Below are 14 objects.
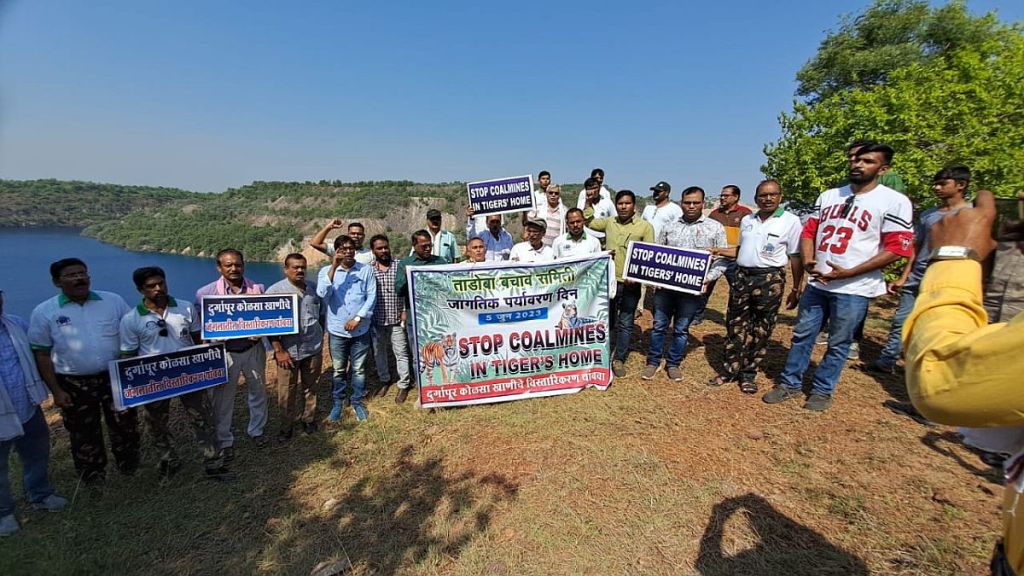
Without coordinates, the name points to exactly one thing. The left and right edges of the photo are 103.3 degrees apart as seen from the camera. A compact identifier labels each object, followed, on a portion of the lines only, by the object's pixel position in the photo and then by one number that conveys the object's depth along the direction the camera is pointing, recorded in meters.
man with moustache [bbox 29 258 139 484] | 3.57
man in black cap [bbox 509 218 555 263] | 5.50
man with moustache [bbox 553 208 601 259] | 5.42
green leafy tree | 8.05
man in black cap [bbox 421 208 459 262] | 6.84
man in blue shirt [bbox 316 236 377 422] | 4.73
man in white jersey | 3.86
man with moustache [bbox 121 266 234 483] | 3.75
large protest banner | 4.99
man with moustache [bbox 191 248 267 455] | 4.17
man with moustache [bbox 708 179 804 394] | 4.57
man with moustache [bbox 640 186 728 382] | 5.21
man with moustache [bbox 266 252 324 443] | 4.45
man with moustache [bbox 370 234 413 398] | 5.30
